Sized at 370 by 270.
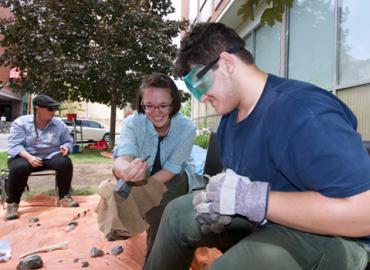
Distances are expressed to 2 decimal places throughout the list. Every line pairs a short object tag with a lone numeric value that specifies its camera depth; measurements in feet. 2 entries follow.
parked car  62.28
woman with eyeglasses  7.99
